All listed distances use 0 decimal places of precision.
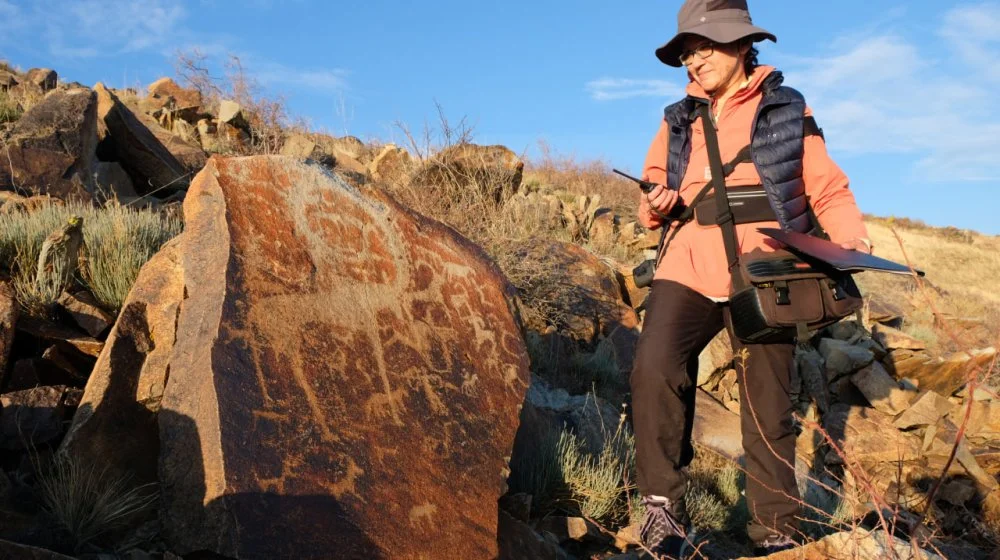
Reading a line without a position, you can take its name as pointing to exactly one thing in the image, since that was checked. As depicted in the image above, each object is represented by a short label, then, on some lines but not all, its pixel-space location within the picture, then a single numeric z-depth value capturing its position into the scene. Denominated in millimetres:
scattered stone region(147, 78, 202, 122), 12369
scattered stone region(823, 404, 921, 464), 7141
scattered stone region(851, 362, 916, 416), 8047
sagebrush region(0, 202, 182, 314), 3916
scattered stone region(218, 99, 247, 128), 11086
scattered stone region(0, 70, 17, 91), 10781
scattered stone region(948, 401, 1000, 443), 8047
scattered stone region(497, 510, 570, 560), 3330
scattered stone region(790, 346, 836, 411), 7812
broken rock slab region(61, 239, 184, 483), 2920
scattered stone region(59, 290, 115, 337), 3855
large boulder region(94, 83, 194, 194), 7285
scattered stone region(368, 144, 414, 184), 9492
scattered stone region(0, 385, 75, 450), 3113
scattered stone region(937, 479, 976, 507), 6469
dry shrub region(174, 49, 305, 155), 10289
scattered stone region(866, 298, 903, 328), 10546
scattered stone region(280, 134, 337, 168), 10516
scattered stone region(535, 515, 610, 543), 3871
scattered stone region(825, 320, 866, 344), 8891
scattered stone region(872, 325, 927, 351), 9156
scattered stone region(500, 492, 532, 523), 3748
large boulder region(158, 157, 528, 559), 2461
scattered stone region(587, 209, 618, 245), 10770
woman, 3201
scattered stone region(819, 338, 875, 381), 8141
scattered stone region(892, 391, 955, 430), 7715
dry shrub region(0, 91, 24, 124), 8977
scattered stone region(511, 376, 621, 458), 4363
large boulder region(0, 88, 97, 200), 6297
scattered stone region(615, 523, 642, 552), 3876
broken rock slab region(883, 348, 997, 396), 8547
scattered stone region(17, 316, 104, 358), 3650
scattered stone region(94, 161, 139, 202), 6821
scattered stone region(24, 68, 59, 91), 11688
